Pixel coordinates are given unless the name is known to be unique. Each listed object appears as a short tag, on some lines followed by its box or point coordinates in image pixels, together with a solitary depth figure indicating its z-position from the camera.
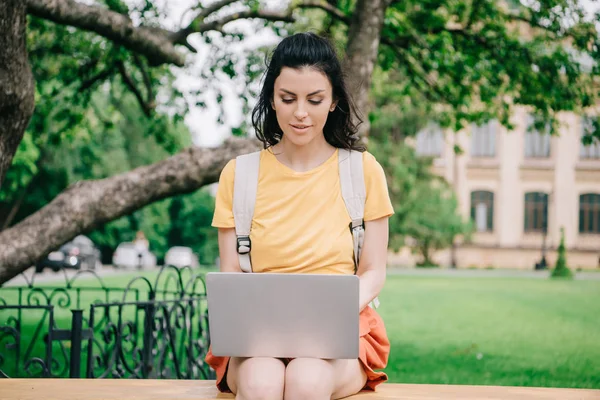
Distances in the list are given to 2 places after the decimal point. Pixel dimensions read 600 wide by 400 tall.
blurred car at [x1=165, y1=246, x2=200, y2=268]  48.14
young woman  3.36
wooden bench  3.31
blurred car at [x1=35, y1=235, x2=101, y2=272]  32.69
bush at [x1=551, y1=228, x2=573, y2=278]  36.72
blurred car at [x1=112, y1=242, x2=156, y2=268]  42.09
